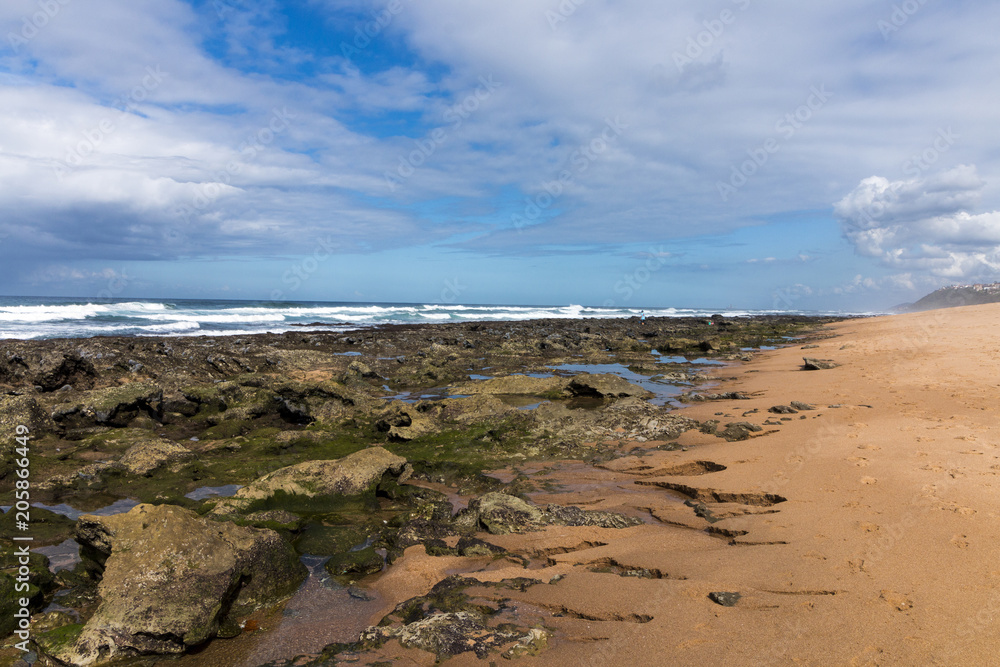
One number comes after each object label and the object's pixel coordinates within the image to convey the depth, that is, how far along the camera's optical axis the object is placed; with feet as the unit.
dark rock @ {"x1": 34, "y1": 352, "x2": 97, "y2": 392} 43.57
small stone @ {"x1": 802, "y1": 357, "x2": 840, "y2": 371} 53.42
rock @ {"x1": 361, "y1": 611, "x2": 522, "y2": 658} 12.42
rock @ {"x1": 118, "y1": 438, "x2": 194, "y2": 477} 26.43
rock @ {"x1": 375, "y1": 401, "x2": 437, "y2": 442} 34.12
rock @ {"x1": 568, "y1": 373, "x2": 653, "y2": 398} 45.01
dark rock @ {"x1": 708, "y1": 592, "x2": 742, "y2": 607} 13.08
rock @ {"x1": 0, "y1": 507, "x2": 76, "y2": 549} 19.34
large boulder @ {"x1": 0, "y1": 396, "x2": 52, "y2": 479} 28.17
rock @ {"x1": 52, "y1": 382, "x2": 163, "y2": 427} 33.76
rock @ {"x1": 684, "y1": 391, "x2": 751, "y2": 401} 43.06
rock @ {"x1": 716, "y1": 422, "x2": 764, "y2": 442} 29.81
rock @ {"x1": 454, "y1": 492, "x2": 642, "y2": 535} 19.71
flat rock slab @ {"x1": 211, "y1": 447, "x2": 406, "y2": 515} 23.24
